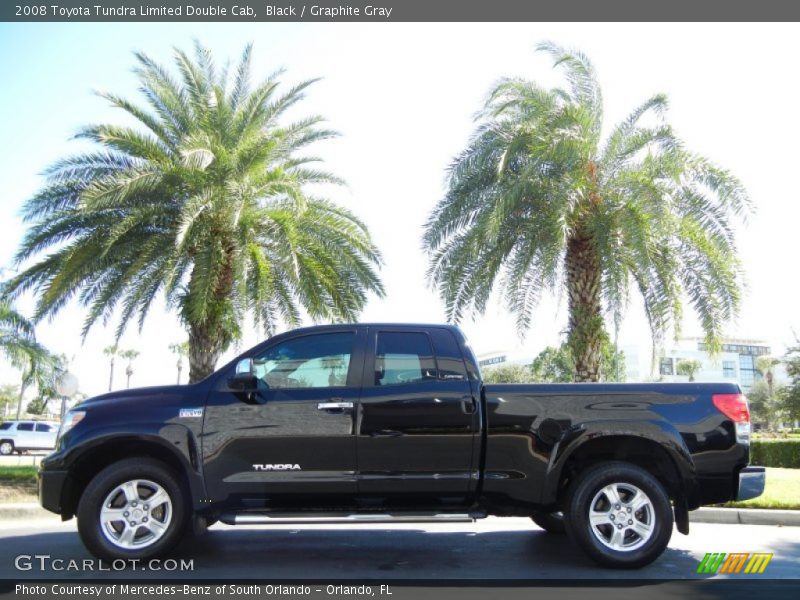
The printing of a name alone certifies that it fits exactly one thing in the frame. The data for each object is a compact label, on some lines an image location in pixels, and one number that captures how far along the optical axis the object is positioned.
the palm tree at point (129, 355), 93.25
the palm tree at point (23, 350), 26.30
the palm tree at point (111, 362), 77.25
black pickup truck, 5.99
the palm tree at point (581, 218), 13.72
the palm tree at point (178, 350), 75.69
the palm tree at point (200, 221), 13.72
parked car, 32.19
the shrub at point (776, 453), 21.12
